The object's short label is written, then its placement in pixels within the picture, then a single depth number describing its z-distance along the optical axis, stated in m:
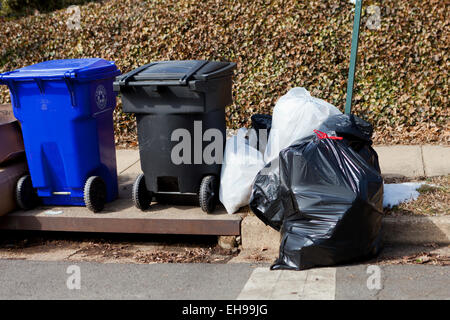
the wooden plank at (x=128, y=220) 9.07
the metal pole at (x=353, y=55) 9.77
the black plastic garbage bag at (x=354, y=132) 8.82
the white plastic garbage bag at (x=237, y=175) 9.15
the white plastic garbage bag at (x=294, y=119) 9.20
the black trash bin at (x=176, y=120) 8.91
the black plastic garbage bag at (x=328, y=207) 7.73
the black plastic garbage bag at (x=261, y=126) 10.20
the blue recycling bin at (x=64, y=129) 9.54
